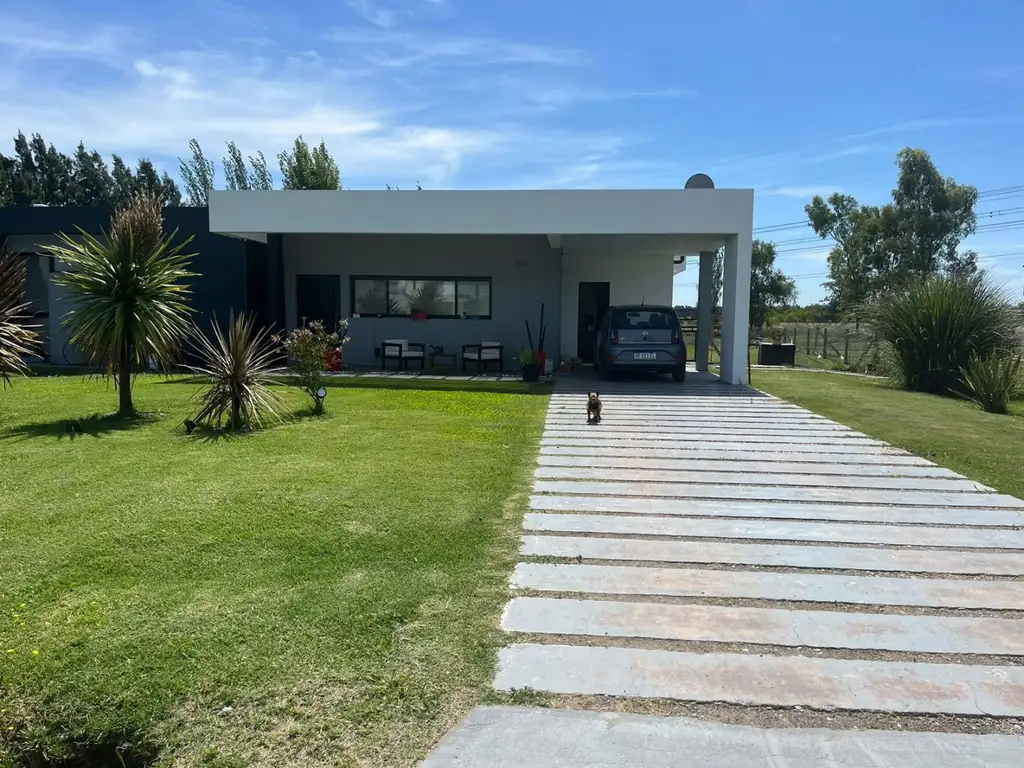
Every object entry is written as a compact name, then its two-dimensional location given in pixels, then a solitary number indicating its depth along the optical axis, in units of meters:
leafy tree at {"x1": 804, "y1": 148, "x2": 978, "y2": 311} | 30.77
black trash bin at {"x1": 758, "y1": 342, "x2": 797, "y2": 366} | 22.11
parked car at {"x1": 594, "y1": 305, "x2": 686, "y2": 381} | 13.37
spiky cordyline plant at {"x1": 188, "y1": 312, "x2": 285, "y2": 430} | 7.82
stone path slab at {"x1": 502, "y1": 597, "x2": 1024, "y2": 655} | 3.17
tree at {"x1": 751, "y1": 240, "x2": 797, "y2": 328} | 45.72
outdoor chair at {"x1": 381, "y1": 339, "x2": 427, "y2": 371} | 15.52
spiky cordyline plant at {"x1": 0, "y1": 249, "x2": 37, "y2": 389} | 8.11
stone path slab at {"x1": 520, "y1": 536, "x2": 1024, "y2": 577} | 4.10
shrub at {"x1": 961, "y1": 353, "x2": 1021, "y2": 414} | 12.02
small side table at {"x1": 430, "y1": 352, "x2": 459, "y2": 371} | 16.25
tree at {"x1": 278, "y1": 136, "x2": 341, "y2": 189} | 36.75
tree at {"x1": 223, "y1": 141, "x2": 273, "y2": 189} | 38.53
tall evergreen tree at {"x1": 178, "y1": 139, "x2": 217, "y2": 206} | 38.00
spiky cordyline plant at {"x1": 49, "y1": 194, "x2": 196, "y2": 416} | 8.29
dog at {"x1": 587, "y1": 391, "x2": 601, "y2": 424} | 8.87
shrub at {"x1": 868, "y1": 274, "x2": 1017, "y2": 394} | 14.30
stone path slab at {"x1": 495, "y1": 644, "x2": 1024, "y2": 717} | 2.71
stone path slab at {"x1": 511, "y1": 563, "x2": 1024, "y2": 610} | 3.64
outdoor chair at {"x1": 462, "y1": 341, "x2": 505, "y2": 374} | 15.34
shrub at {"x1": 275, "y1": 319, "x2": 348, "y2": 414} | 8.88
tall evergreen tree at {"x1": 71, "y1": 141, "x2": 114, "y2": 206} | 43.38
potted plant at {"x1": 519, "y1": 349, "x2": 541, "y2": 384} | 13.53
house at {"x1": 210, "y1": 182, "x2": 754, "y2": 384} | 13.45
